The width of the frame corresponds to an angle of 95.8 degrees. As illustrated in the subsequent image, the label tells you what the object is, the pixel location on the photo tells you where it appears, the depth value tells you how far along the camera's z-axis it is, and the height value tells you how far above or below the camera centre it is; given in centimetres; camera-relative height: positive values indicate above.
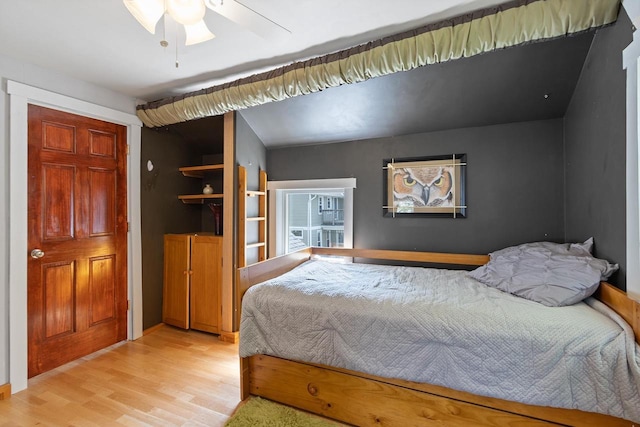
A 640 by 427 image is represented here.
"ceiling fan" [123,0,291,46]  114 +83
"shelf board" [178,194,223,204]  288 +16
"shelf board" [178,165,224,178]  291 +46
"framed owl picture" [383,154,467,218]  252 +23
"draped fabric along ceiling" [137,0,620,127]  135 +91
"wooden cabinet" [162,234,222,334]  278 -69
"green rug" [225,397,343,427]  160 -117
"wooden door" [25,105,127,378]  214 -20
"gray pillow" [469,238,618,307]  144 -35
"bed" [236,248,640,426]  125 -93
